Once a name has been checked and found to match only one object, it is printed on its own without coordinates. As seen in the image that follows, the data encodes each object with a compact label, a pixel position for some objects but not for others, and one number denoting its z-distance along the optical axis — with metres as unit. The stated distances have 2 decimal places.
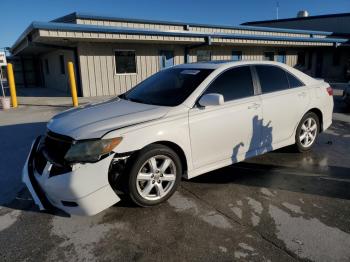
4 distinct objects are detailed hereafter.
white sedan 2.98
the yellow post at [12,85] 11.72
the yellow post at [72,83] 11.30
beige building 12.70
